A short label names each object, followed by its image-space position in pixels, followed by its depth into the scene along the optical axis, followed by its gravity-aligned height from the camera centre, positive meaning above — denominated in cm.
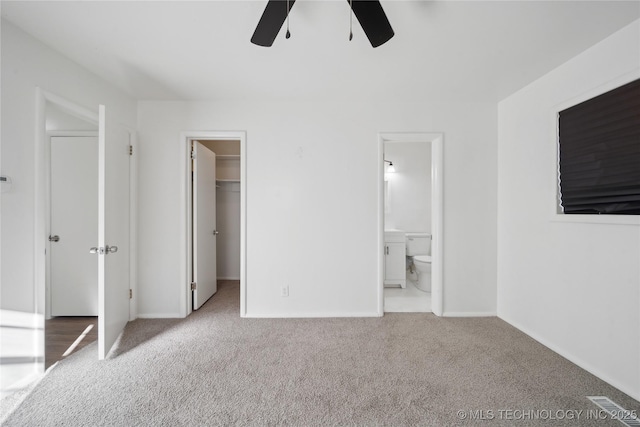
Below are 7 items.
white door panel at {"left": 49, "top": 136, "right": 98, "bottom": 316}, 274 -17
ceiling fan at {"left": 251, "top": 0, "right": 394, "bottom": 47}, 130 +104
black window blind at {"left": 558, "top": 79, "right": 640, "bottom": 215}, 162 +43
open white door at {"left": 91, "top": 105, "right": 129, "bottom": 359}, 201 -18
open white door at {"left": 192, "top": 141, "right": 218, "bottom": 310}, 295 -18
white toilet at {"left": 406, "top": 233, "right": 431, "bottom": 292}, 372 -68
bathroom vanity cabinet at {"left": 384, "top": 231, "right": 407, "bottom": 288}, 389 -71
